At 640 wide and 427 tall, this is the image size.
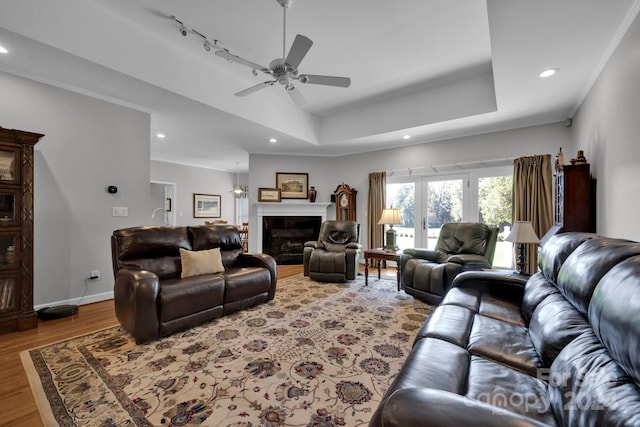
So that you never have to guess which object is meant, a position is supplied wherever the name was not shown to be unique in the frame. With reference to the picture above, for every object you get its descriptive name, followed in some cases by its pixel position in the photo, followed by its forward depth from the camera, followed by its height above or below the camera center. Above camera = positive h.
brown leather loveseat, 2.31 -0.69
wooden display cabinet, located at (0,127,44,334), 2.54 -0.17
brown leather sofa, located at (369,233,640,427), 0.71 -0.53
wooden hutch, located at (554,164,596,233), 2.76 +0.15
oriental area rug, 1.53 -1.13
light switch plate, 3.60 +0.02
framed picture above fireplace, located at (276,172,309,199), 6.27 +0.65
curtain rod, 4.41 +0.84
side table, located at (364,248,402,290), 3.74 -0.62
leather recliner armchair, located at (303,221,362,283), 4.25 -0.69
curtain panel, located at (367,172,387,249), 5.62 +0.15
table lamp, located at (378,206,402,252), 4.13 -0.13
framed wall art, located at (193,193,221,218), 8.23 +0.22
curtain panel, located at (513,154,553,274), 3.94 +0.27
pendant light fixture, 8.30 +0.78
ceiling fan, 2.14 +1.28
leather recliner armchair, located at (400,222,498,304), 3.07 -0.57
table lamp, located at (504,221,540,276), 2.63 -0.23
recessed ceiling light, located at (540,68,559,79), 2.60 +1.39
